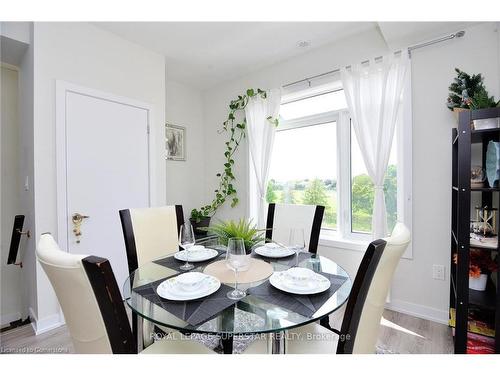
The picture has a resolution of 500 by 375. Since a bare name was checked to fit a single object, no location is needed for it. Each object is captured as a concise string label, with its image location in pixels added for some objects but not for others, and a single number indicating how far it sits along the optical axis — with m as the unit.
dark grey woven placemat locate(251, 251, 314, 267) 1.45
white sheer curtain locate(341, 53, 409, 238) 2.16
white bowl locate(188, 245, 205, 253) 1.60
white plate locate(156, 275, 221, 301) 0.99
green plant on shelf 1.60
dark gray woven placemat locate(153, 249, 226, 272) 1.40
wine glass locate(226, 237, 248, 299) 1.11
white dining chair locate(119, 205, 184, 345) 1.62
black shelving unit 1.51
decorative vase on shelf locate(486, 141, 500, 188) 1.49
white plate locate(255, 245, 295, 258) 1.53
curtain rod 1.95
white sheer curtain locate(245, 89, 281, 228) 2.97
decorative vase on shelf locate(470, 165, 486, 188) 1.65
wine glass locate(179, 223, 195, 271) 1.41
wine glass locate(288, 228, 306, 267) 1.39
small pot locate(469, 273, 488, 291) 1.66
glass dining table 0.85
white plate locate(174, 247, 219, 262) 1.47
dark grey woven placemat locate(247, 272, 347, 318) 0.94
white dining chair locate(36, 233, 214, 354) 0.72
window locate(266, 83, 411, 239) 2.41
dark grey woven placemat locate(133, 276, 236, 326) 0.89
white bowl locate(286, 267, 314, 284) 1.09
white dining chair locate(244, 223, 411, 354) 0.82
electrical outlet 2.04
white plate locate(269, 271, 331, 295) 1.04
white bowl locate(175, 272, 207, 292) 1.02
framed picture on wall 3.36
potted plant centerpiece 1.48
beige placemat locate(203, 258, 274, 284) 1.21
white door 2.11
